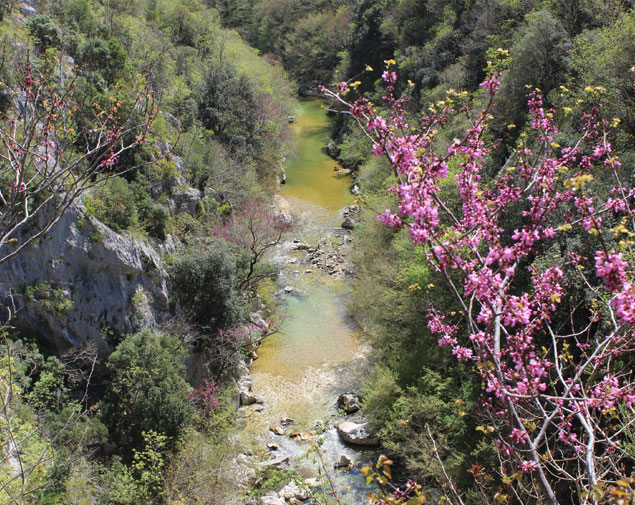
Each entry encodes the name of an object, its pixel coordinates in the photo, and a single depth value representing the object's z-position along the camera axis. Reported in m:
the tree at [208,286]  17.05
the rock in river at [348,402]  17.38
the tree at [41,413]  9.99
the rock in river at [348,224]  28.33
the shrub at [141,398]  13.34
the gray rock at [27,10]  20.34
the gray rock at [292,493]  13.95
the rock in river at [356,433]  15.88
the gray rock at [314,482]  14.10
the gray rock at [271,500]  13.44
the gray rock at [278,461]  14.97
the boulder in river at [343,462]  15.06
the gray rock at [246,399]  17.83
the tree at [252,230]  20.81
